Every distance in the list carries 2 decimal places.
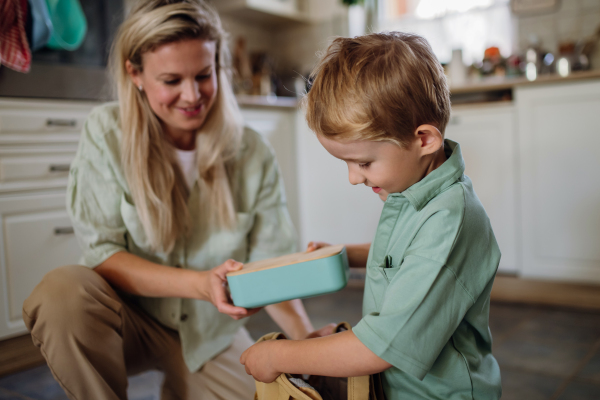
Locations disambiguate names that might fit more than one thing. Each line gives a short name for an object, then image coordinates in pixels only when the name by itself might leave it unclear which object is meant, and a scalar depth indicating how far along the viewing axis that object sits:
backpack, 0.73
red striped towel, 1.73
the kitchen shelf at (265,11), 3.06
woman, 1.06
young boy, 0.67
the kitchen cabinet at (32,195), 1.73
